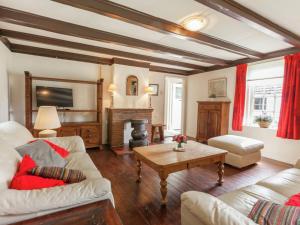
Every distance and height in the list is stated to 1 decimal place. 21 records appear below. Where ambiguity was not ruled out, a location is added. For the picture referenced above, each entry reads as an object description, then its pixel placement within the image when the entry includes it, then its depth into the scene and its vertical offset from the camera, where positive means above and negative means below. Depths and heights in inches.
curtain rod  139.8 +40.2
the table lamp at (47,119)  95.8 -11.5
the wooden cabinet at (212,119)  170.2 -16.9
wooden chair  201.0 -35.5
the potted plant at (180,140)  97.7 -22.3
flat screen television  146.6 +3.2
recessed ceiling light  88.0 +45.3
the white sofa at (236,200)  34.5 -30.3
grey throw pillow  65.4 -22.7
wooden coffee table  77.3 -29.1
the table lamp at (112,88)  166.7 +13.6
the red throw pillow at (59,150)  82.0 -26.0
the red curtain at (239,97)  161.8 +7.5
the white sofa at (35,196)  37.5 -24.1
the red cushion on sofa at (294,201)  44.6 -26.8
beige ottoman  119.5 -33.8
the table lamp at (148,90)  184.5 +13.8
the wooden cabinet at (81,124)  136.0 -22.3
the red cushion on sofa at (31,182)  43.6 -23.4
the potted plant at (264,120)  143.6 -13.9
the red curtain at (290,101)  124.8 +3.7
